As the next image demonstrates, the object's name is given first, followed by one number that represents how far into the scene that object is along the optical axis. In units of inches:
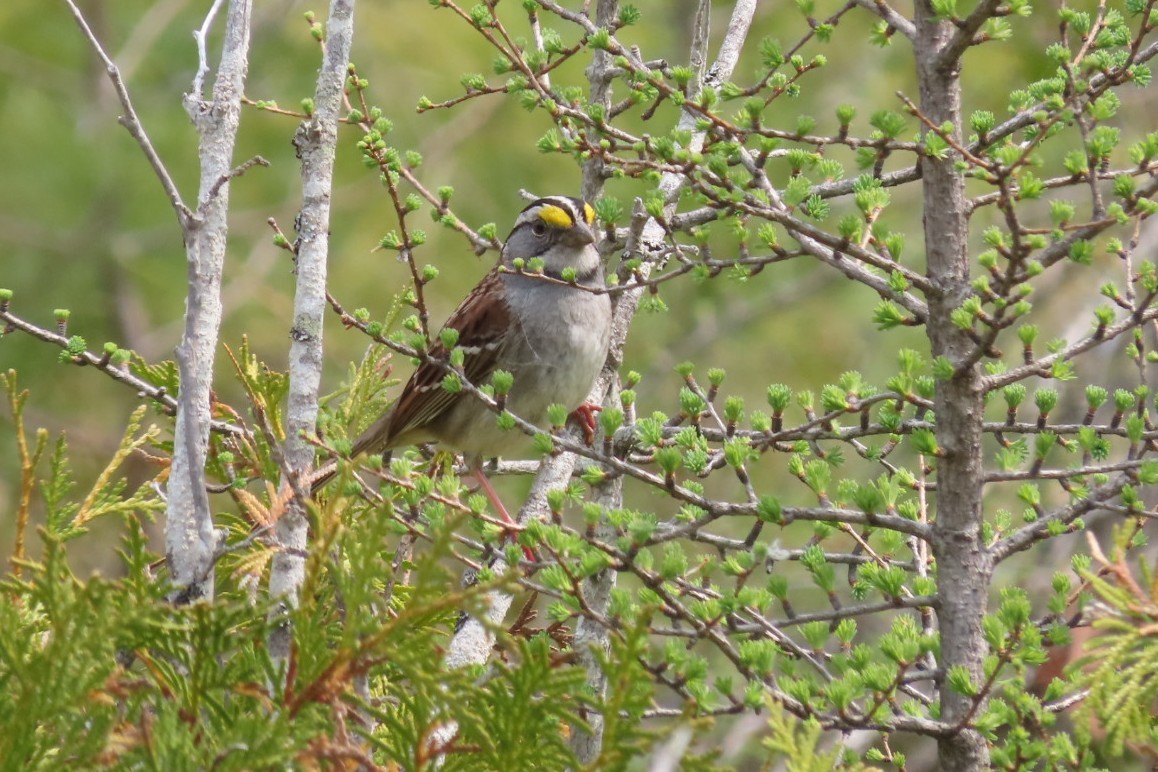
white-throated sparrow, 380.8
